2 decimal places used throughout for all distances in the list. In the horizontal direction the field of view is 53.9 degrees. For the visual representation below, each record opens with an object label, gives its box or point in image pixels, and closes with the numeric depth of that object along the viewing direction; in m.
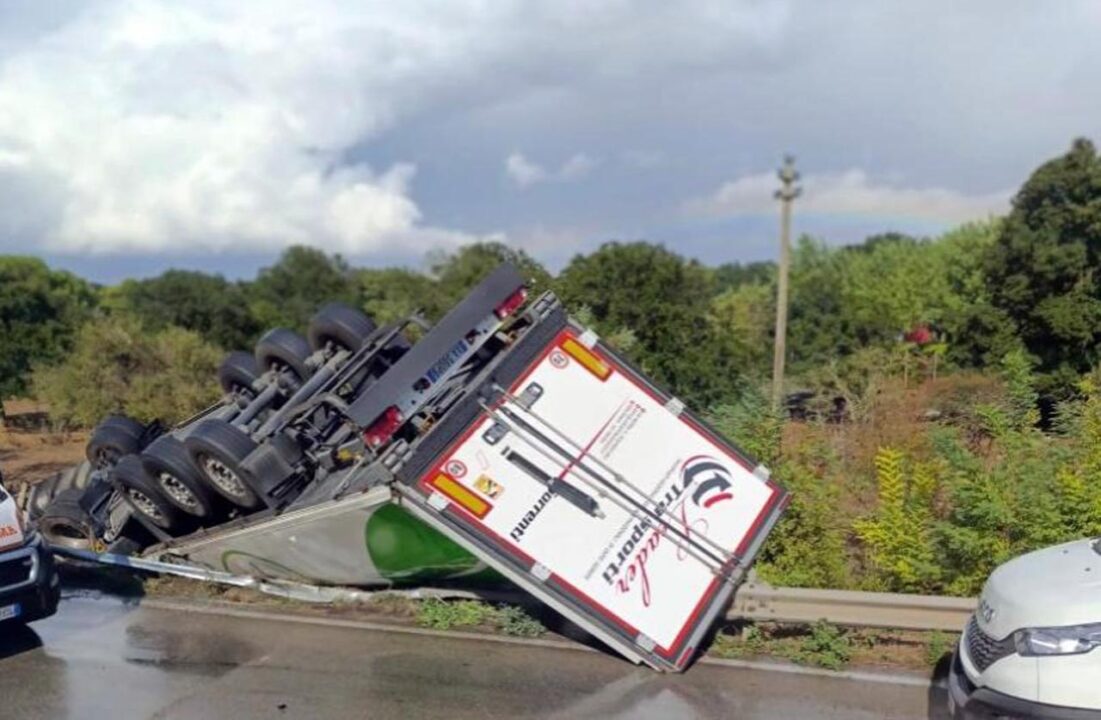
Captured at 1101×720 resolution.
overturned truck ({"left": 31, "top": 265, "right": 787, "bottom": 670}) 6.72
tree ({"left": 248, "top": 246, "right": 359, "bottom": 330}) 58.59
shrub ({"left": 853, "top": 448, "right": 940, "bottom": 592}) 7.66
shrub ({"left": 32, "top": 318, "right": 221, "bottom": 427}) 17.94
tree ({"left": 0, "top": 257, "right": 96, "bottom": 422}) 22.34
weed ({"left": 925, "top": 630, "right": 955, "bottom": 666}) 6.93
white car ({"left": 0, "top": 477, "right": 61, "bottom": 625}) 7.42
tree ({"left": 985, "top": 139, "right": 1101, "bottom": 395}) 22.88
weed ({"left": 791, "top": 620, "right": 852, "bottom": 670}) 6.97
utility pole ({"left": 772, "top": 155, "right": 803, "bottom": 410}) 31.38
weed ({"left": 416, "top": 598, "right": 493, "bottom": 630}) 7.98
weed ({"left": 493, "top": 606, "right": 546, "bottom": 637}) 7.75
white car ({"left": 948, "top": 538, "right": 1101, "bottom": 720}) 4.70
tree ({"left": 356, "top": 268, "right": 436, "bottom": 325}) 26.84
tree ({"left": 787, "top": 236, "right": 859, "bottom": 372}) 34.81
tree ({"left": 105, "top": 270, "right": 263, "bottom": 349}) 33.28
